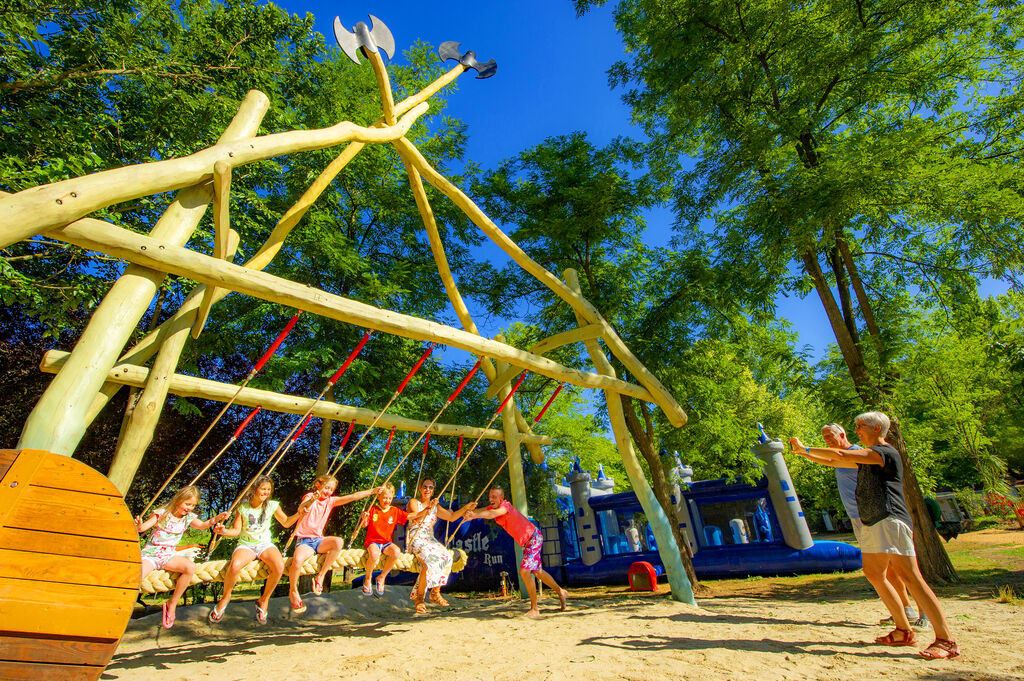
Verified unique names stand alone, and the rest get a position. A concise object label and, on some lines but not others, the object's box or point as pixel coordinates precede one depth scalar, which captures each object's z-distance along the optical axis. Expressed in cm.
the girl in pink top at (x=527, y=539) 606
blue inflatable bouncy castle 942
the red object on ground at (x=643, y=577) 904
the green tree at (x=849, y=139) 579
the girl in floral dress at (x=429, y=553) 556
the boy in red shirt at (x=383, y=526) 517
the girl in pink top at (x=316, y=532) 476
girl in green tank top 429
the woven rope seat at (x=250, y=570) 394
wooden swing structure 199
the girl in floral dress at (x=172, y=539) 412
